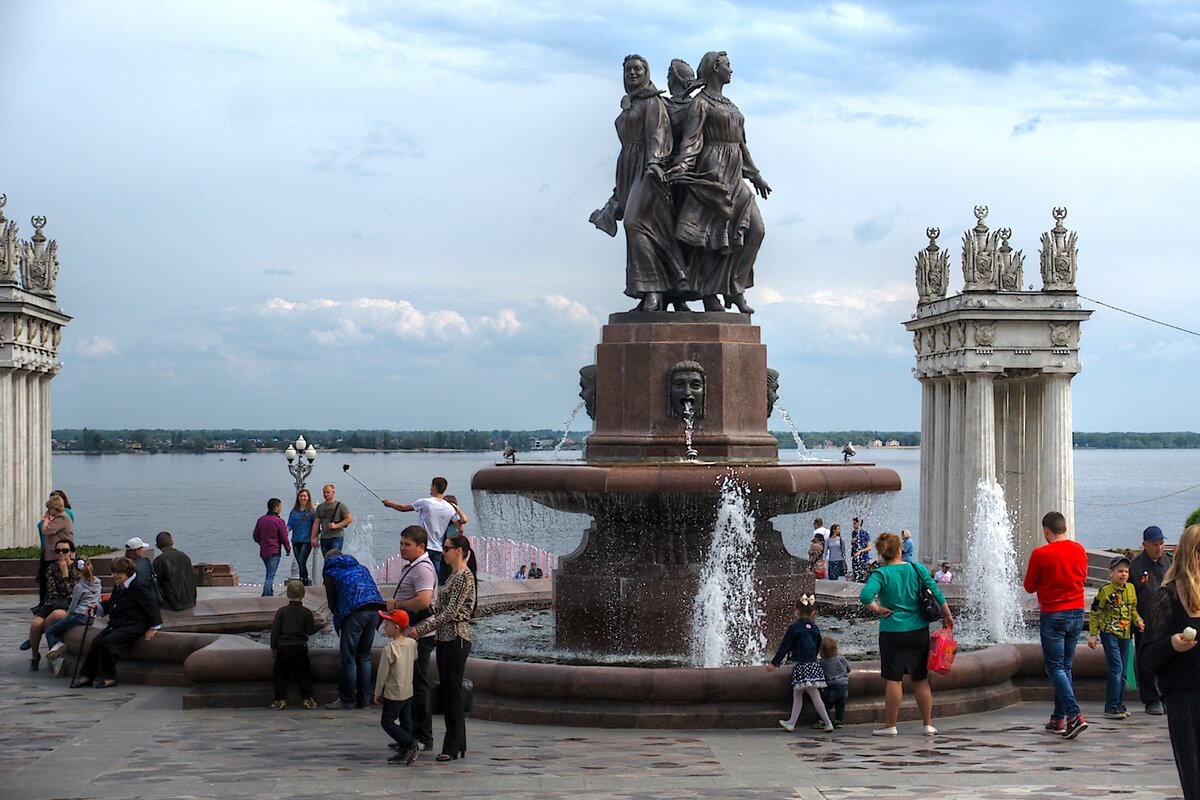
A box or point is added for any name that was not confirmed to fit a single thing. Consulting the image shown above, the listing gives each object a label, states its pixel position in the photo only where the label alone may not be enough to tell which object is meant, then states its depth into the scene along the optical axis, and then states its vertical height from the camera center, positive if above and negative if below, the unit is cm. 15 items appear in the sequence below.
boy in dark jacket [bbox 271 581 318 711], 1245 -152
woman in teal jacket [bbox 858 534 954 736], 1128 -128
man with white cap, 1452 -106
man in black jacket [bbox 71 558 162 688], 1427 -158
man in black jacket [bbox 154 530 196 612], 1596 -126
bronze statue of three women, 1510 +231
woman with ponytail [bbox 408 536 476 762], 1028 -119
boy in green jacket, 1218 -135
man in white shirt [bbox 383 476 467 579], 1428 -62
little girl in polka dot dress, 1147 -156
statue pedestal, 1446 +46
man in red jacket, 1155 -107
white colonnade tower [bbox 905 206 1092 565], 4844 +167
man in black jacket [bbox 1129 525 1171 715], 1209 -97
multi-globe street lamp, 2717 -21
